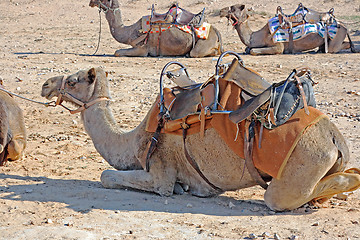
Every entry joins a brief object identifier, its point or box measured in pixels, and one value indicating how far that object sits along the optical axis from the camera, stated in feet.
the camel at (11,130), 40.69
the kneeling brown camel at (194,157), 29.37
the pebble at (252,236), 27.55
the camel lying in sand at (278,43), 86.56
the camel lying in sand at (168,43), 84.36
